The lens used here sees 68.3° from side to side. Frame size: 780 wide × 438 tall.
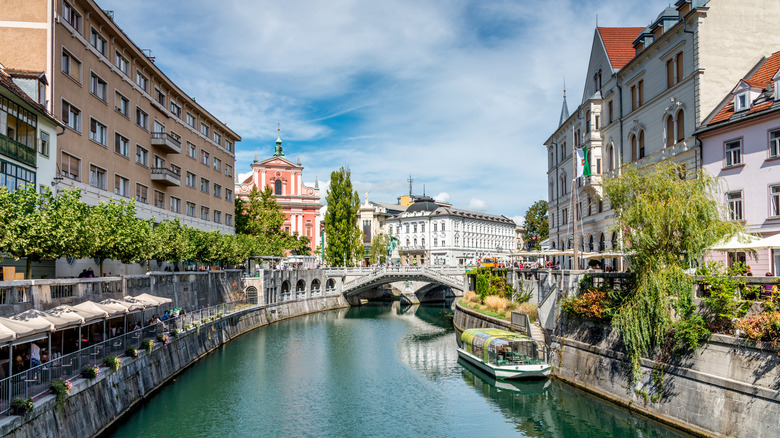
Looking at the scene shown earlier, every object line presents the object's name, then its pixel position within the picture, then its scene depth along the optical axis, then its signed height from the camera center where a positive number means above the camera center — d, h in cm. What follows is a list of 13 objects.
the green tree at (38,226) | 2219 +98
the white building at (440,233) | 12975 +325
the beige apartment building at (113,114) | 3472 +1077
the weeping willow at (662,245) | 2422 +4
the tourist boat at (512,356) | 3259 -643
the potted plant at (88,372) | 2114 -449
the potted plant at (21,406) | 1635 -445
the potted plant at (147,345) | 2822 -469
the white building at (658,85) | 3675 +1173
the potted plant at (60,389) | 1855 -452
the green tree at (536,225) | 9288 +366
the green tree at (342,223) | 8325 +363
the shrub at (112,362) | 2327 -461
